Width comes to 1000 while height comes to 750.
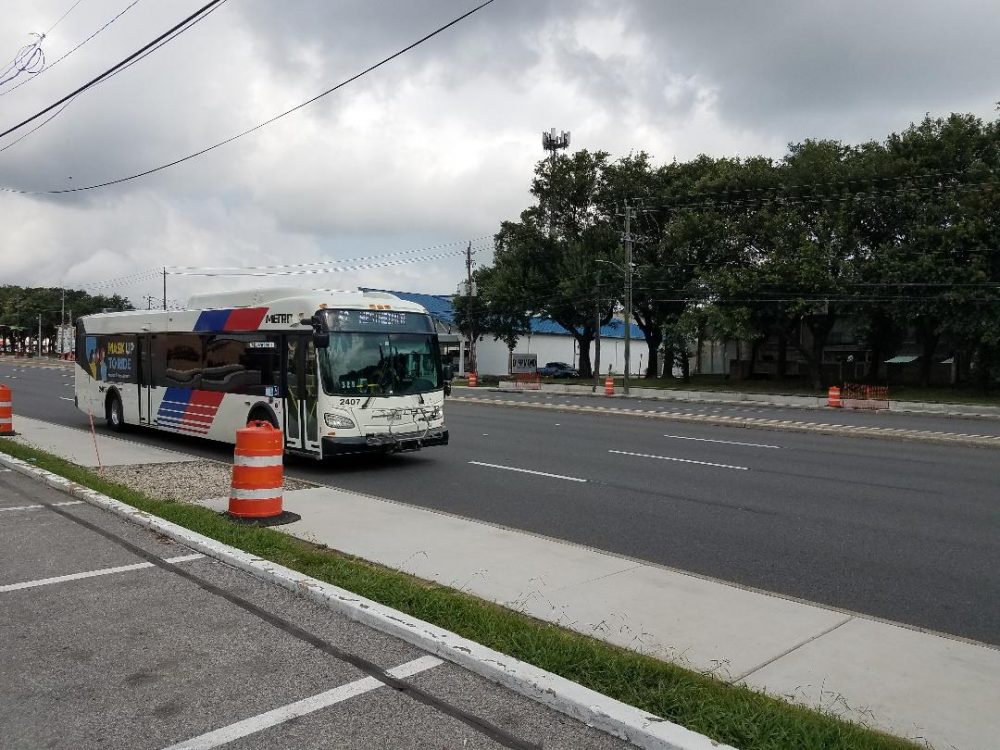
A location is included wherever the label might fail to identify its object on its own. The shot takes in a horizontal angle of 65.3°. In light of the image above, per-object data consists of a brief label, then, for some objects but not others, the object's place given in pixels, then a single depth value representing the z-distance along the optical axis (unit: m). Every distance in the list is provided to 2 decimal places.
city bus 12.27
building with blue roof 73.88
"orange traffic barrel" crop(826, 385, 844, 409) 32.63
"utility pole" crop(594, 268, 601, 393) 50.08
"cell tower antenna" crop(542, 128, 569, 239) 71.31
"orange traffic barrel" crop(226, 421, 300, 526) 8.40
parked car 69.25
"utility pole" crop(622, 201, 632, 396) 39.84
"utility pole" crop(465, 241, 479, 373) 61.41
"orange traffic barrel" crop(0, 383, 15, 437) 16.03
